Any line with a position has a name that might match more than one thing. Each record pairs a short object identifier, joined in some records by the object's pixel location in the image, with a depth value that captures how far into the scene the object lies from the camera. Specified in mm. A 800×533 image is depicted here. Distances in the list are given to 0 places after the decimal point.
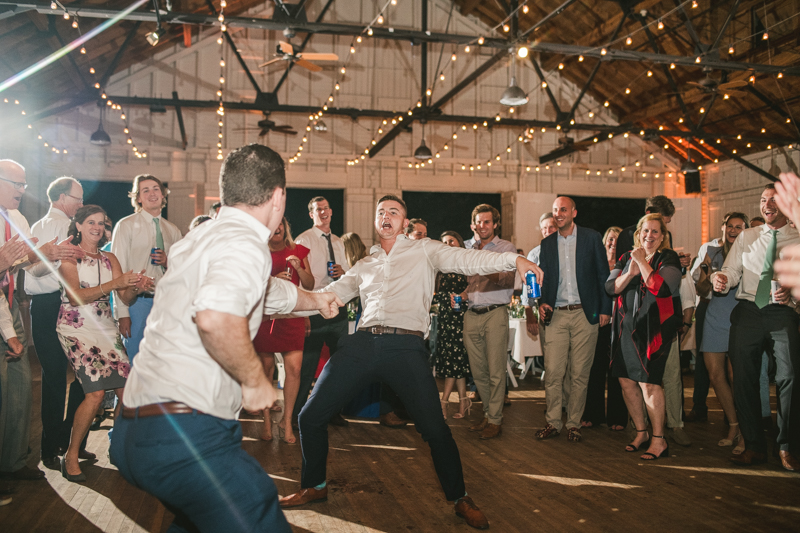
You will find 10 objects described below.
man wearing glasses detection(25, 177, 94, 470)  3336
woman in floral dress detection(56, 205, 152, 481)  3146
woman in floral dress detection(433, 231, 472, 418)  4836
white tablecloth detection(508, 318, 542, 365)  6125
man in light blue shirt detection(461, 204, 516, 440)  4270
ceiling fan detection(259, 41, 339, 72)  7505
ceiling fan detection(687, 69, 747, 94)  8227
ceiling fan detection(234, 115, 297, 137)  10398
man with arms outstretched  2574
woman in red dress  3885
